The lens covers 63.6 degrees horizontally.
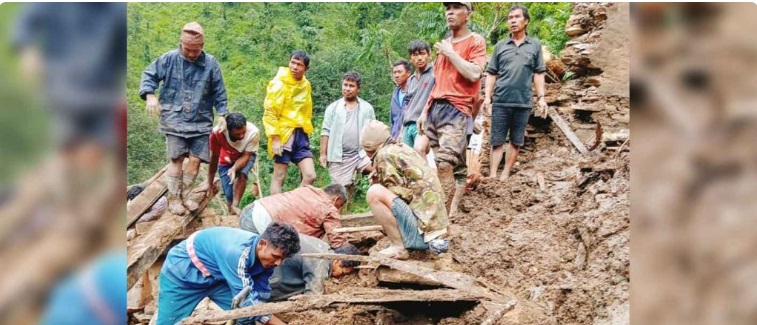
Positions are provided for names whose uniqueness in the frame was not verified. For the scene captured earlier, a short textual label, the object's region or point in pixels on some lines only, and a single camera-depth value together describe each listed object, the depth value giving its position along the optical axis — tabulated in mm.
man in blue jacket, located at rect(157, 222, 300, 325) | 2750
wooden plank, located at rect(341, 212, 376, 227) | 4064
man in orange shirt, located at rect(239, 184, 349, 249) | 3289
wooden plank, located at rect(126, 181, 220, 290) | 2928
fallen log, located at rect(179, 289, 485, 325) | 2461
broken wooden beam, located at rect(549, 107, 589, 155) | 3963
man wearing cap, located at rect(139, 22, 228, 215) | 2740
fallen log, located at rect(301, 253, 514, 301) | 2809
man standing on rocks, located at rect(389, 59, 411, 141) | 3775
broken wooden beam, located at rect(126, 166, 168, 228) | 3190
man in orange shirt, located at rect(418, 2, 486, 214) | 3301
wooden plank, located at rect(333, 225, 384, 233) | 3514
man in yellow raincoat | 3316
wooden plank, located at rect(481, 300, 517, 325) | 2511
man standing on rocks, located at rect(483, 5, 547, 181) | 3404
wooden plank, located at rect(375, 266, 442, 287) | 2908
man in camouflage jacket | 3125
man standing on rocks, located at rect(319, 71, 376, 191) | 3620
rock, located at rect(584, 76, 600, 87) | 3588
